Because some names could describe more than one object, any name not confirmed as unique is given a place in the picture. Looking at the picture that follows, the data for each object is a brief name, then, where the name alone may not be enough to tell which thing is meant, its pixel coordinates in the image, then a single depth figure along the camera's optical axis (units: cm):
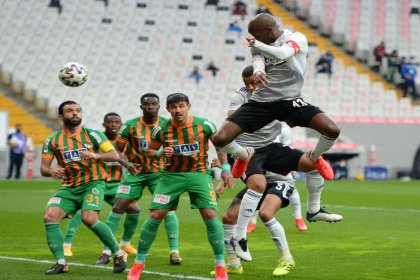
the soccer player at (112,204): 1383
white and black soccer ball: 1295
